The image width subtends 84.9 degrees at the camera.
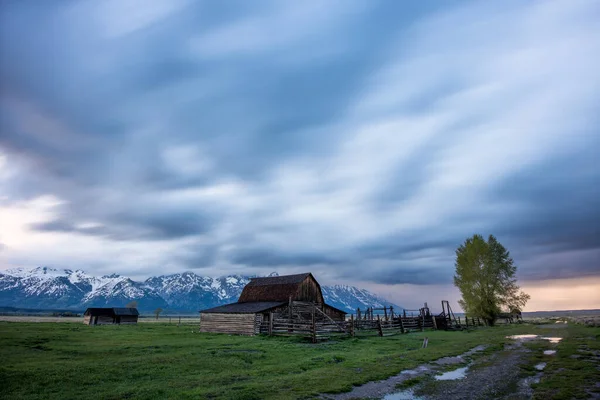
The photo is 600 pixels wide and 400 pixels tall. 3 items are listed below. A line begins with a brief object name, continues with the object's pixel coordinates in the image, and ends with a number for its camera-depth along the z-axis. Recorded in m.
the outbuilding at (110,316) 78.56
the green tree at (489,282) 56.03
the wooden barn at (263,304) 40.12
